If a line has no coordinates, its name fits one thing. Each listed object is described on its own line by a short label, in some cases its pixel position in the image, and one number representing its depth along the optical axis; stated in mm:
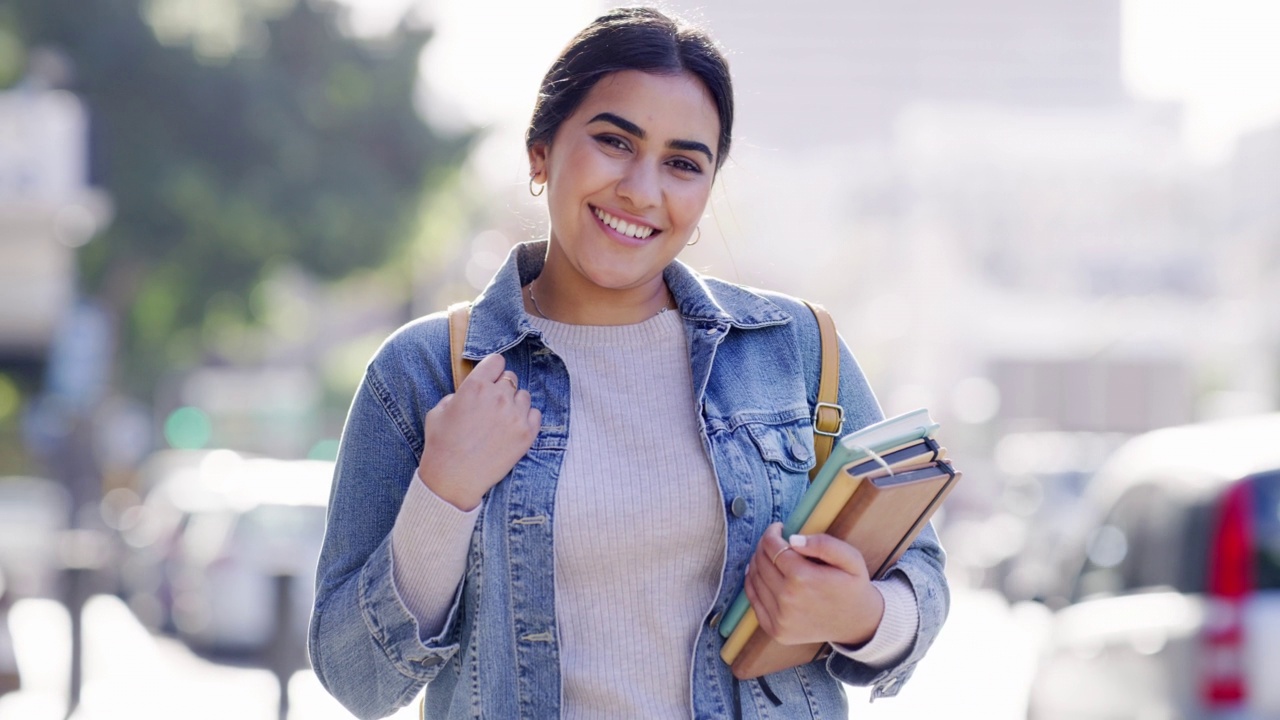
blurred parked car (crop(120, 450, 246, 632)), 15109
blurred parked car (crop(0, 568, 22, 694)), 10203
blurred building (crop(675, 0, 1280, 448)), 47969
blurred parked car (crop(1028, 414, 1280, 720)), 4977
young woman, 2355
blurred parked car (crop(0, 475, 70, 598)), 17047
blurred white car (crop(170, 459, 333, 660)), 12938
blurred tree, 20406
